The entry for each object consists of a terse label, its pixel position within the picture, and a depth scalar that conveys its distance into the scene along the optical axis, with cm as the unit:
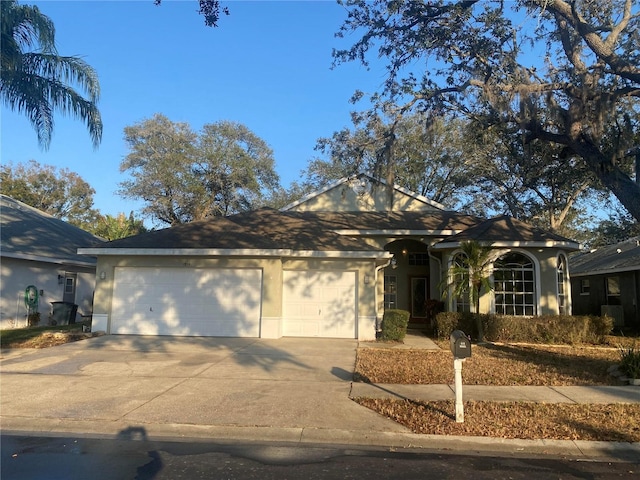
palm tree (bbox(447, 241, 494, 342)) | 1371
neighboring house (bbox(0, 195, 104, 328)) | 1752
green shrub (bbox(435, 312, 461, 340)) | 1489
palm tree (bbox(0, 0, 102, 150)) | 1027
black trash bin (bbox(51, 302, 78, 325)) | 1895
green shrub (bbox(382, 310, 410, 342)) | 1435
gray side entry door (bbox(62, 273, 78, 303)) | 2083
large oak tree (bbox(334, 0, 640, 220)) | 1066
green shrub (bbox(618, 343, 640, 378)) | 883
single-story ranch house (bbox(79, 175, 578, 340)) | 1473
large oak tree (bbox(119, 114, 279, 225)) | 3138
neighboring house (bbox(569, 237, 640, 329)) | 1989
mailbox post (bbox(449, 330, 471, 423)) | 633
